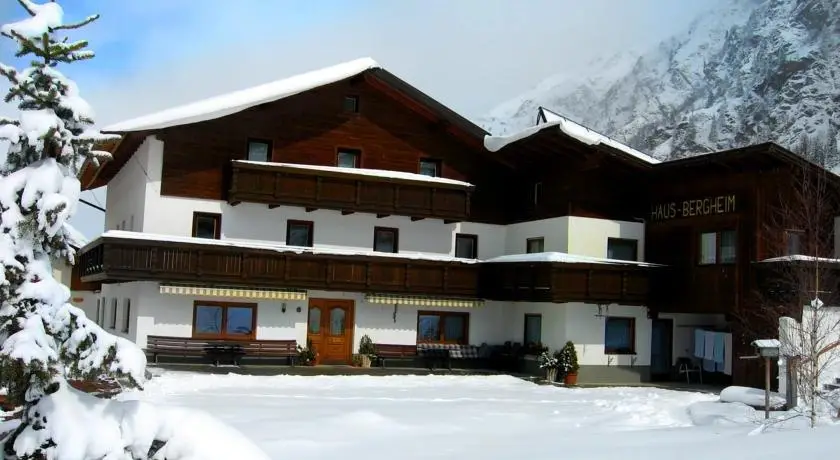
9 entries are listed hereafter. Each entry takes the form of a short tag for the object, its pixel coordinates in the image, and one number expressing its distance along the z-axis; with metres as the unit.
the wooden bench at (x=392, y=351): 29.20
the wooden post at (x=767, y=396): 16.99
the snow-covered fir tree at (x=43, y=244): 10.29
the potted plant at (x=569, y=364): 27.34
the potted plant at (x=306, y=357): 27.86
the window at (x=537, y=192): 31.24
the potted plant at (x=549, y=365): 27.83
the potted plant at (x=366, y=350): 28.66
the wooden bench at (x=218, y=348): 26.36
